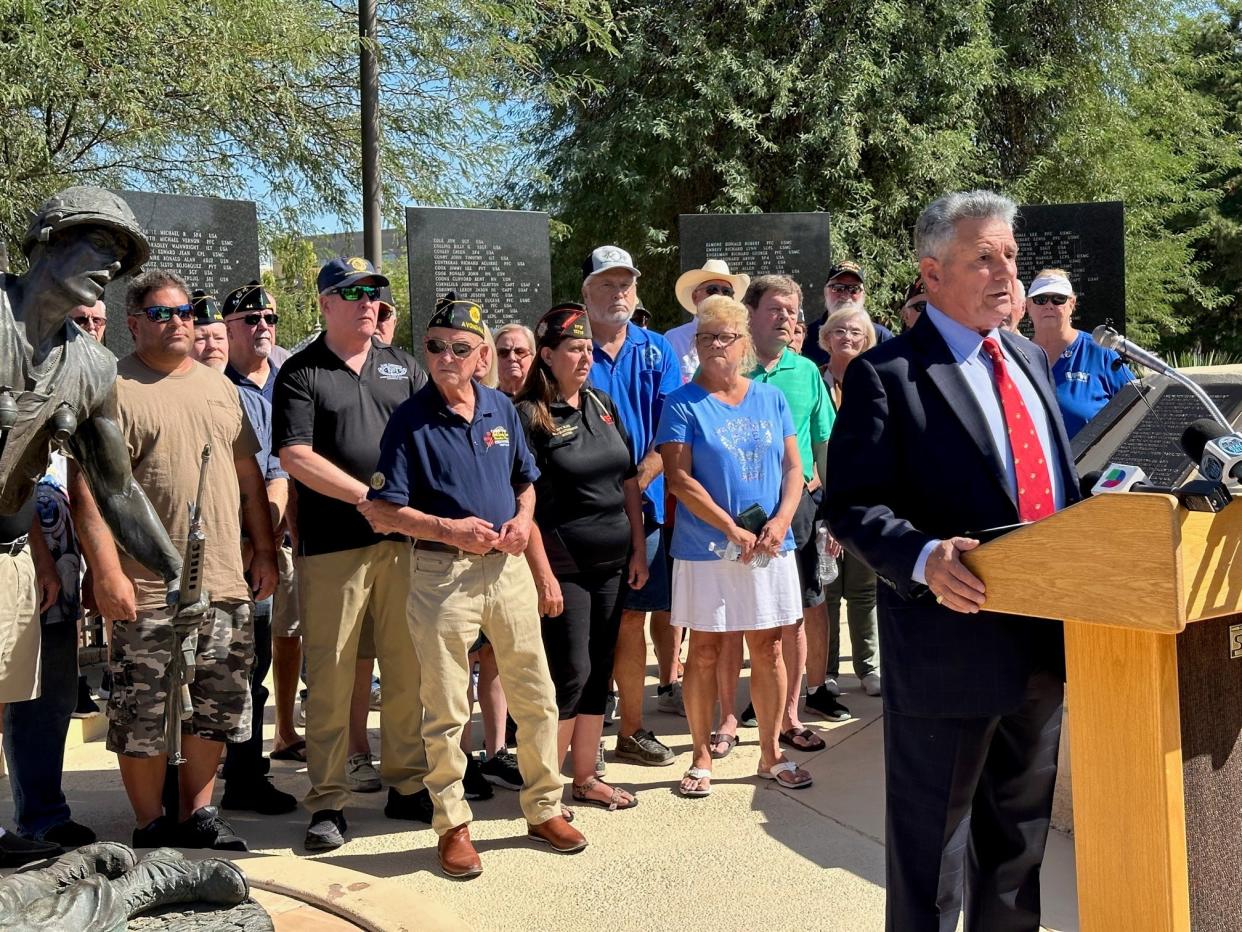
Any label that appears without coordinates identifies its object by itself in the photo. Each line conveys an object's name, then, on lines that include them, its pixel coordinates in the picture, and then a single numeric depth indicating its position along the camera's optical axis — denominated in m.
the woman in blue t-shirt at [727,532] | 5.54
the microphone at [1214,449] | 2.55
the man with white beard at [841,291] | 8.00
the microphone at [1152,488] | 2.52
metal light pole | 10.36
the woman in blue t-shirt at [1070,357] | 6.60
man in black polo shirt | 5.11
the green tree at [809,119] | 18.09
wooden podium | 2.55
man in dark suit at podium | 3.07
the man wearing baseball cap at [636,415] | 5.95
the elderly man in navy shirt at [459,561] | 4.72
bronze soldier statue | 2.47
